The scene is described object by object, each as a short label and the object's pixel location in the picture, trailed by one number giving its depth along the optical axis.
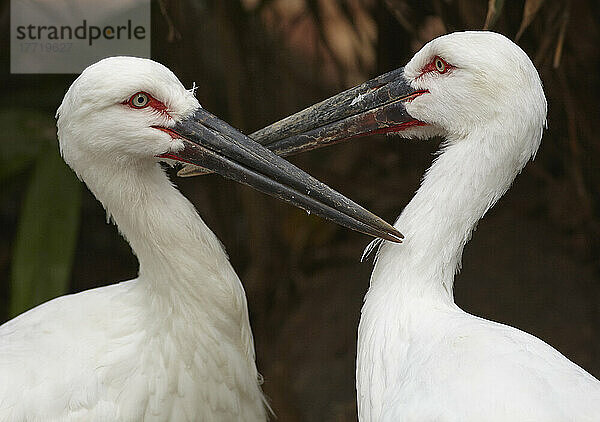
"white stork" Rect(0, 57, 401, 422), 8.26
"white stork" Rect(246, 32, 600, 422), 8.15
